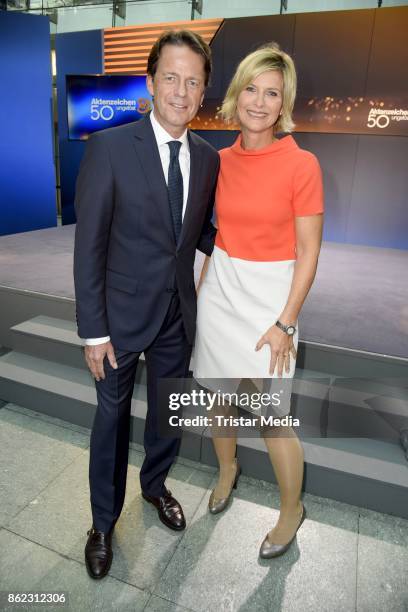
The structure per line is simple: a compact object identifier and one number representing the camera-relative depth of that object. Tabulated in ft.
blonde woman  4.49
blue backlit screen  21.77
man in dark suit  4.33
